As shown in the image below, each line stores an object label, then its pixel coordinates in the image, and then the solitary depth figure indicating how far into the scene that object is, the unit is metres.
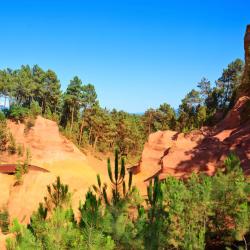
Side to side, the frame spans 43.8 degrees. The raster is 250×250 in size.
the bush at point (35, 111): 49.49
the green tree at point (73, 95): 62.72
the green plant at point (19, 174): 33.41
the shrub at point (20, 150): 45.91
